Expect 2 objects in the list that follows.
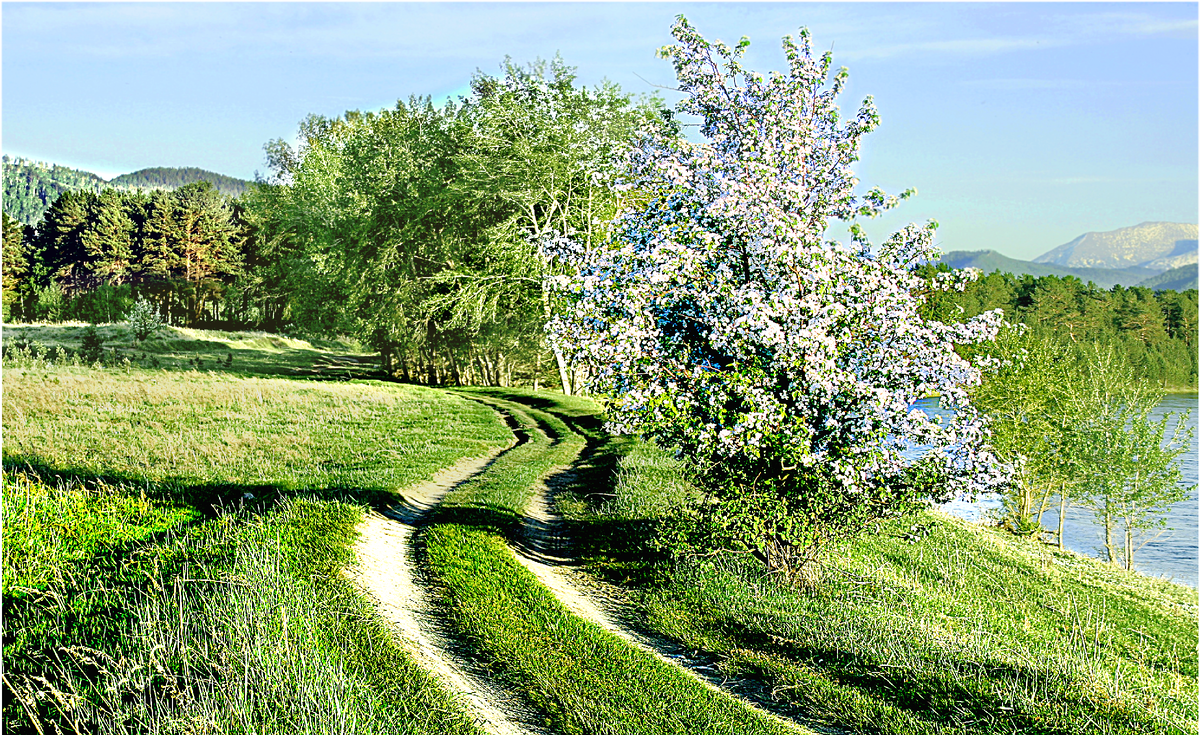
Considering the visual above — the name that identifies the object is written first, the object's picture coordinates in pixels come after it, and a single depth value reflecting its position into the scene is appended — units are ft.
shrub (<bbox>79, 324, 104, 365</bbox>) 187.32
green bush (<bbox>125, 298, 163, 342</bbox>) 212.84
